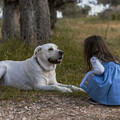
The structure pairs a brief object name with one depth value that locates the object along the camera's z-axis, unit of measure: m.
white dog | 4.77
